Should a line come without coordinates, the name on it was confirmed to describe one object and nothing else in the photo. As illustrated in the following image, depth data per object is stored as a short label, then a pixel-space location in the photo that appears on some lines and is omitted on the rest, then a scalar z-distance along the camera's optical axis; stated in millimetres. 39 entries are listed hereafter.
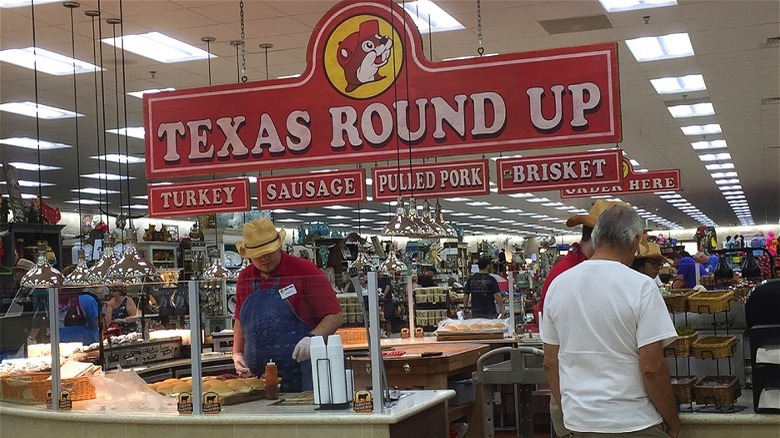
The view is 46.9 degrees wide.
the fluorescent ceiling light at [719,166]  21344
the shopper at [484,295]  13172
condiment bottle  4953
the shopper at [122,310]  6824
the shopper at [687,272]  13741
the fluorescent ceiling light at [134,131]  13839
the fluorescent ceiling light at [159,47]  9391
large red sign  5824
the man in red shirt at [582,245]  4840
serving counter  4379
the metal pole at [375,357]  4410
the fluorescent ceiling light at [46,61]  9539
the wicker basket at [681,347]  4141
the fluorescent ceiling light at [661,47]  10227
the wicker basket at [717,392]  4031
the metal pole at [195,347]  4773
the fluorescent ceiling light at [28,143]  14023
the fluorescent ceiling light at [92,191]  20734
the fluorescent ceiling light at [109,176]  18531
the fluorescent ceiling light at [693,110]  14023
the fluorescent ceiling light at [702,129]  15873
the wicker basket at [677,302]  4516
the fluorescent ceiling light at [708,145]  17698
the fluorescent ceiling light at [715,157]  19544
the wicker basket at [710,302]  4383
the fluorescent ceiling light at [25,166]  16219
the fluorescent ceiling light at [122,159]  16453
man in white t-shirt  3424
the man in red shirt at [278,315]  4988
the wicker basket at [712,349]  4102
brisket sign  8791
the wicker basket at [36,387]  5432
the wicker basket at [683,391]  4102
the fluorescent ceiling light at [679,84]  12156
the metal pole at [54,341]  5281
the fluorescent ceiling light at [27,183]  18581
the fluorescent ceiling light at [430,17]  8703
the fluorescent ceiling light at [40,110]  11770
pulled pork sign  9578
